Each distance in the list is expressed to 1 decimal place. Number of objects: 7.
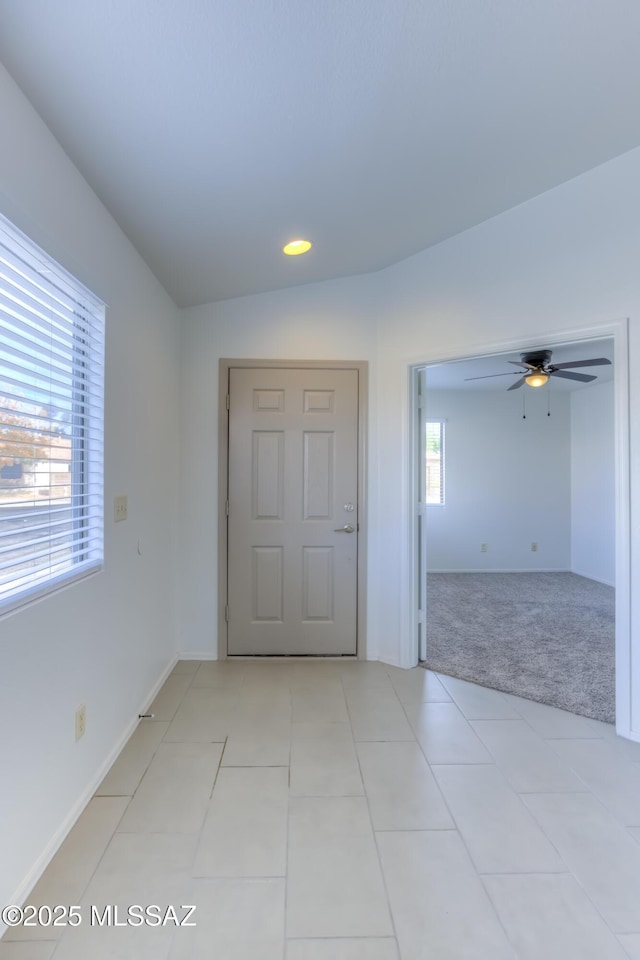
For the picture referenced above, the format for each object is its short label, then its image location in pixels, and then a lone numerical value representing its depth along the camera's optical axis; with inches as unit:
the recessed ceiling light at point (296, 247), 101.3
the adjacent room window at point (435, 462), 256.1
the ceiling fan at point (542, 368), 153.8
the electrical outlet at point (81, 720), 69.1
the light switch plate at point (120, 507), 84.9
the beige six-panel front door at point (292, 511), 127.7
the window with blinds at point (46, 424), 54.7
